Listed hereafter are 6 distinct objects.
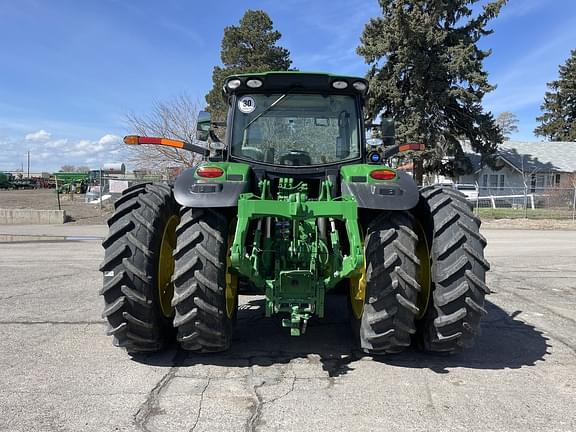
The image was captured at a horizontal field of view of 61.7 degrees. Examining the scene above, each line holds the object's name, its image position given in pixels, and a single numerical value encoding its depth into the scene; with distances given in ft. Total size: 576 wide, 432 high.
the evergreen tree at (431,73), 87.15
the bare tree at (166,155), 79.87
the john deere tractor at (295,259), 12.25
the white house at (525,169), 114.73
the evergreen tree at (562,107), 155.74
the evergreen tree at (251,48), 107.76
